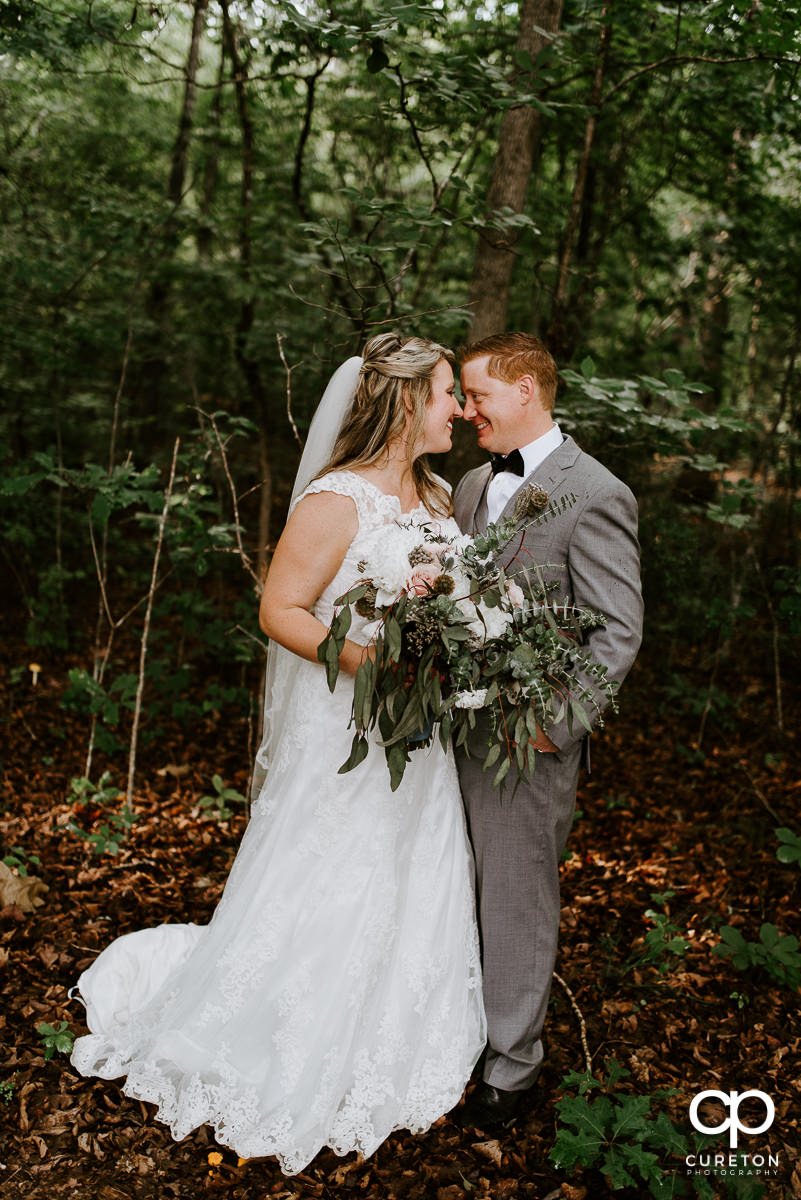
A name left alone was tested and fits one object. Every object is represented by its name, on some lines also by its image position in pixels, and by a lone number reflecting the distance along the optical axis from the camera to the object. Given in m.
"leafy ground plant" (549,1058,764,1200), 2.42
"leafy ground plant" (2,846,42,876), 3.93
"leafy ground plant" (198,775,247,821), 4.70
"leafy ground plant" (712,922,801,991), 3.44
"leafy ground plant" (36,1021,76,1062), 2.91
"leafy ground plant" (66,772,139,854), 4.14
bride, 2.59
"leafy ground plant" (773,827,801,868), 3.42
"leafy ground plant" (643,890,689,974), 3.56
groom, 2.67
